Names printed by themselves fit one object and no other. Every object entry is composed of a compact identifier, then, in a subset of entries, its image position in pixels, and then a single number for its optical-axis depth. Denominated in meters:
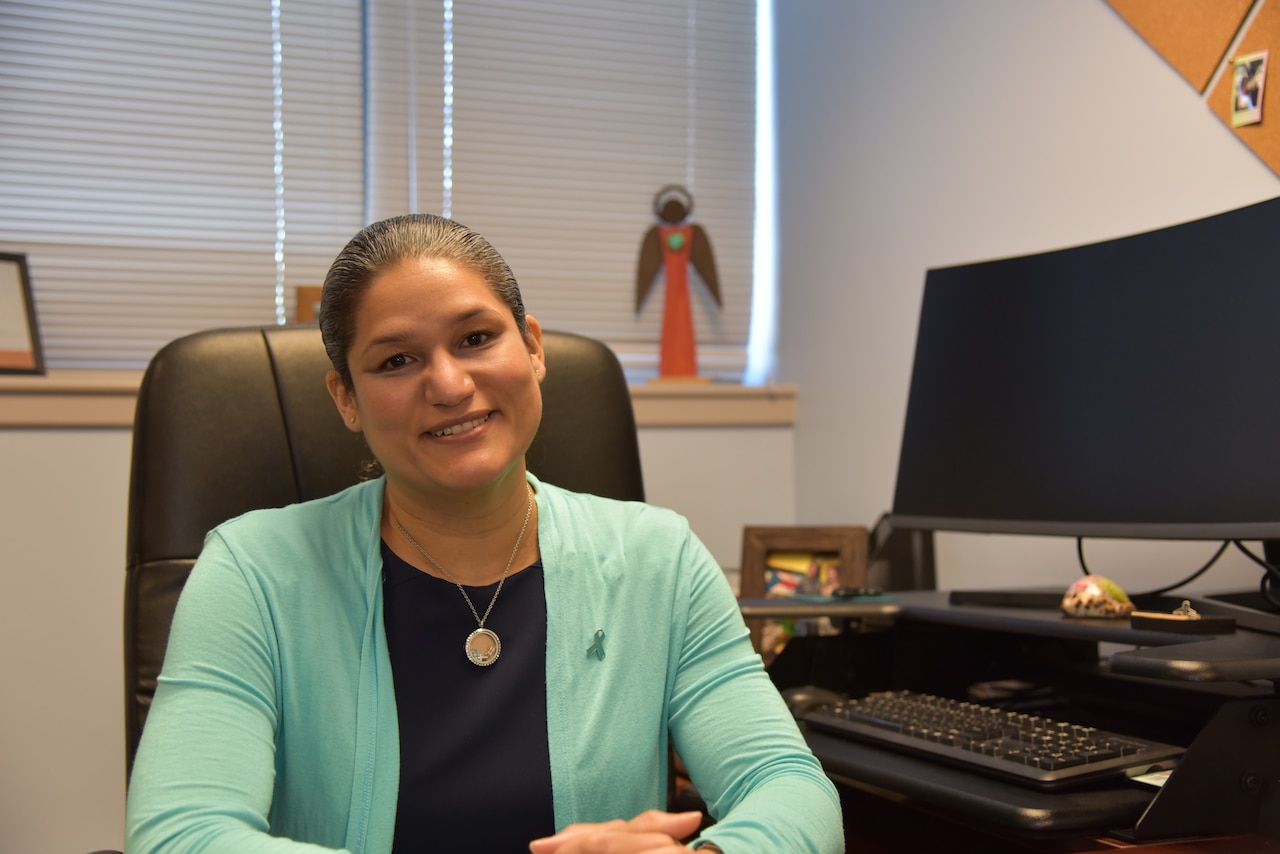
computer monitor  1.16
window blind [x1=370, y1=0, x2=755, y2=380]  2.55
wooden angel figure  2.64
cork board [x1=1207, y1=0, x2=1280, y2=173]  1.43
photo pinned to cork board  1.45
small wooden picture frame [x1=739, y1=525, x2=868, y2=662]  1.94
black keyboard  0.98
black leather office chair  1.21
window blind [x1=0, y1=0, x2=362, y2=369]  2.29
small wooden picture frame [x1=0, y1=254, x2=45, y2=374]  2.17
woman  1.03
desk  0.92
